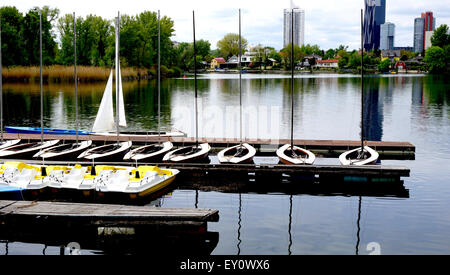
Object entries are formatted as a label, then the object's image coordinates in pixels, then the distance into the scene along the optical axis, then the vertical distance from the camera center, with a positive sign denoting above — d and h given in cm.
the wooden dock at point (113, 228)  1600 -506
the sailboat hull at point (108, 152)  2650 -384
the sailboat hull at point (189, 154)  2605 -393
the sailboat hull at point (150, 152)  2639 -386
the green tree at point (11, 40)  9562 +919
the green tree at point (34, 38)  10254 +1015
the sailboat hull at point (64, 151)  2656 -383
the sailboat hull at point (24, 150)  2702 -378
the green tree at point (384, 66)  18438 +749
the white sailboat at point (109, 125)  2678 -280
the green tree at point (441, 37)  17275 +1768
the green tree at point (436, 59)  16000 +878
